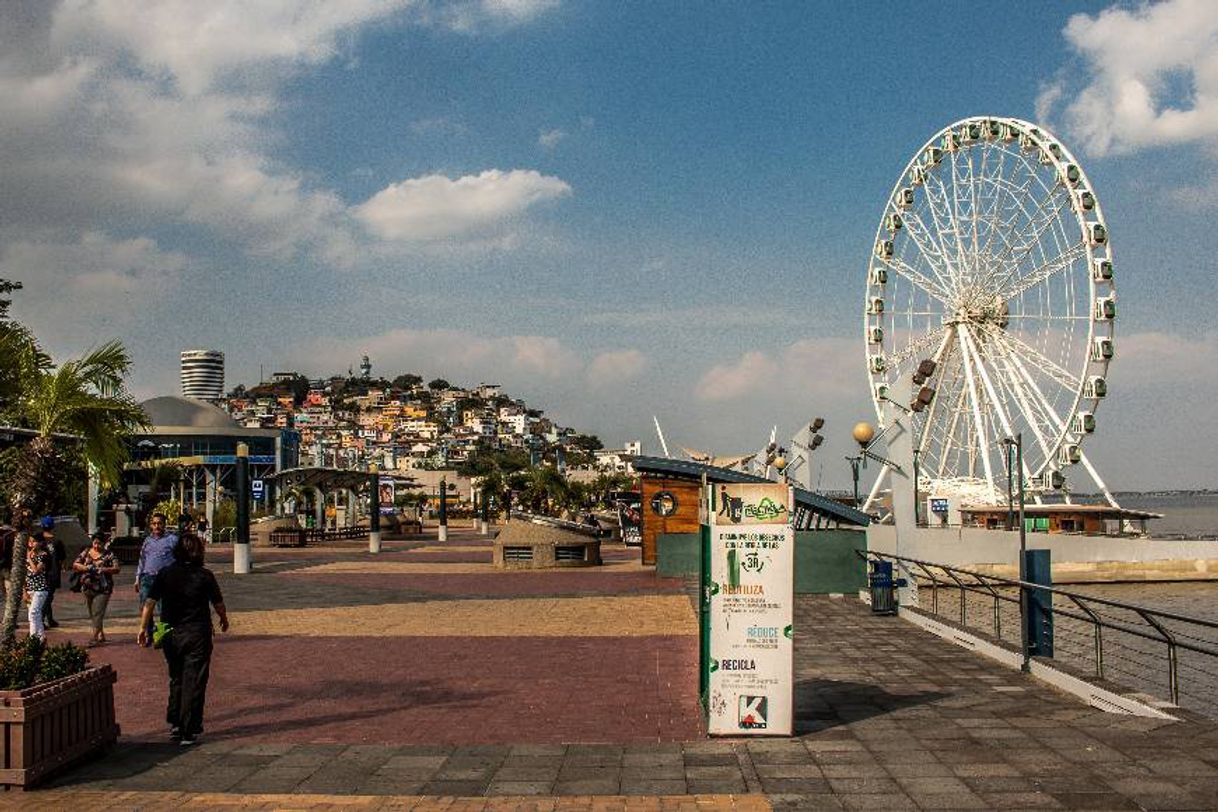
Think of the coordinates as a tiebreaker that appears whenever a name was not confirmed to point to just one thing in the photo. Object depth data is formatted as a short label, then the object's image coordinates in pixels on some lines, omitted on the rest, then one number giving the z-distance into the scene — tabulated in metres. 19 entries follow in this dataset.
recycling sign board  9.48
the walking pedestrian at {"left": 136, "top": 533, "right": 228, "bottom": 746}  9.32
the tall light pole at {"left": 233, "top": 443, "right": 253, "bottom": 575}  30.75
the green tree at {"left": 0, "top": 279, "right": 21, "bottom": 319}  39.38
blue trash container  19.67
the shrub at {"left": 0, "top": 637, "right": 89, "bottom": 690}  7.98
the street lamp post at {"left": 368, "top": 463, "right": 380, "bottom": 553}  44.72
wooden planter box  7.80
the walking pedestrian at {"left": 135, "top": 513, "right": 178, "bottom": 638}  13.91
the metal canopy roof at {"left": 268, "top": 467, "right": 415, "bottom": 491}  51.72
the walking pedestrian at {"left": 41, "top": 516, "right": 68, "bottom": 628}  15.57
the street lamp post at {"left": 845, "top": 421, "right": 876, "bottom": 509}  21.86
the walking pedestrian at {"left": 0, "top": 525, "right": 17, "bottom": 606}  18.06
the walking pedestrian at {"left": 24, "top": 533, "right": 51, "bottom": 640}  14.67
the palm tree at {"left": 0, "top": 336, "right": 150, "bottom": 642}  9.45
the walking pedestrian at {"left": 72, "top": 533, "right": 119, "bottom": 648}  15.72
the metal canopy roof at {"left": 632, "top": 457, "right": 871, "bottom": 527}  28.27
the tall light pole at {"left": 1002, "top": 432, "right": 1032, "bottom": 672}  12.66
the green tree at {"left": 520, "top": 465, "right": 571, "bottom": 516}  74.50
